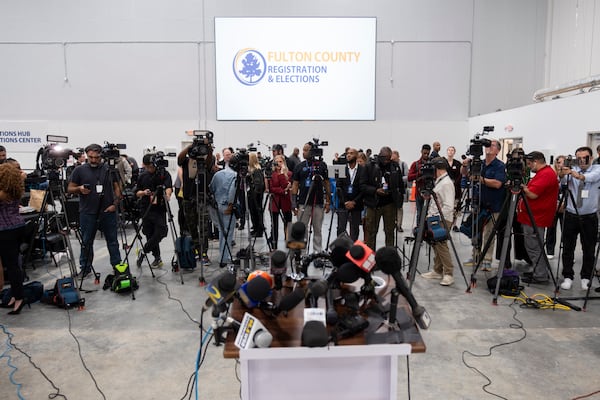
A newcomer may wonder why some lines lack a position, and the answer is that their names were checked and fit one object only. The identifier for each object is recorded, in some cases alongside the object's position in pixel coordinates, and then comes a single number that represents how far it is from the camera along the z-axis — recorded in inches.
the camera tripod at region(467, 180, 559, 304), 166.2
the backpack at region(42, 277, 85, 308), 169.9
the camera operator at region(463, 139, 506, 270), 201.9
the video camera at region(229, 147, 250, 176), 195.9
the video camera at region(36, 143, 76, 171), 175.9
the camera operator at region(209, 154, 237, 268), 215.9
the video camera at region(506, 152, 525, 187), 167.3
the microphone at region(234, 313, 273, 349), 67.2
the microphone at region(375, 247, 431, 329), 68.4
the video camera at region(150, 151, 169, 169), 207.9
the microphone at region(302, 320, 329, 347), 64.2
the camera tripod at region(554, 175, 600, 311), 167.8
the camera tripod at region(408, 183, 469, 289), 166.6
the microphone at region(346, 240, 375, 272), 75.1
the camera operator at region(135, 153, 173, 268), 209.9
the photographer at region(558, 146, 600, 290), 178.2
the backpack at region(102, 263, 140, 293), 186.9
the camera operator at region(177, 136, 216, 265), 194.2
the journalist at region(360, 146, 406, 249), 222.8
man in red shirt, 182.5
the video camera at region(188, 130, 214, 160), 193.2
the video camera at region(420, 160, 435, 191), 170.8
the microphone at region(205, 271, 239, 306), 69.2
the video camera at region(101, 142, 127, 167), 195.6
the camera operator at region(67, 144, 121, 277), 194.4
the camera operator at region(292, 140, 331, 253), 221.3
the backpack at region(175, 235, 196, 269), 216.5
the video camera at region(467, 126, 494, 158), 195.8
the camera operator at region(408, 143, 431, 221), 281.9
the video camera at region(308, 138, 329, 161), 209.8
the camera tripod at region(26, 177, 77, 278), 177.0
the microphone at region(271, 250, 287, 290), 82.0
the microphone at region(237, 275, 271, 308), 72.1
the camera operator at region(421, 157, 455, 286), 192.5
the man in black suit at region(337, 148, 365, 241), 223.8
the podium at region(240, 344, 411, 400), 75.2
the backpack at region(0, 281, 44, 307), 172.9
